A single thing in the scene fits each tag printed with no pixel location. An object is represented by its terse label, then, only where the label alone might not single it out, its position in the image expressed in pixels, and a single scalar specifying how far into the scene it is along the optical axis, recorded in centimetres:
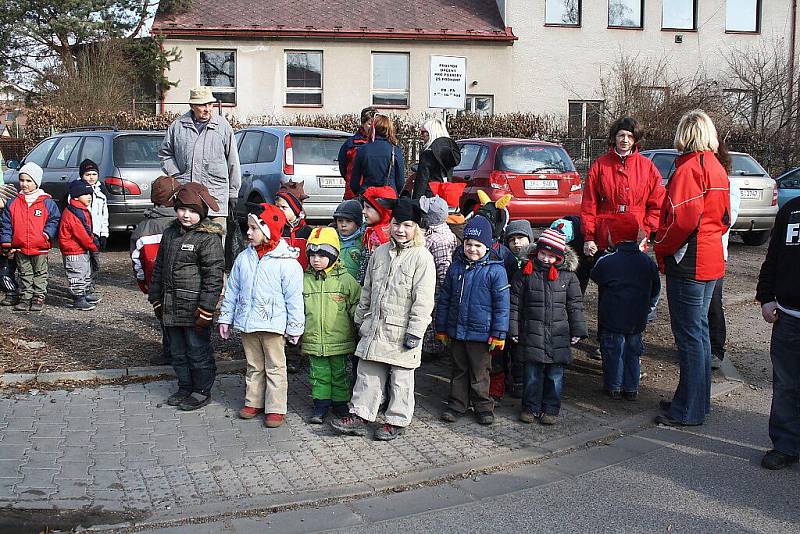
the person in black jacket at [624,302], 691
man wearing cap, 813
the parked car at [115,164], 1292
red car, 1432
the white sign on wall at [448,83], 1574
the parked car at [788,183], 1750
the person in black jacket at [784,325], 554
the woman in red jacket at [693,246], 621
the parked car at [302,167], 1266
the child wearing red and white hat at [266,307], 621
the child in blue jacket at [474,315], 624
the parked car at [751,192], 1558
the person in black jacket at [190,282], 642
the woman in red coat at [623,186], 761
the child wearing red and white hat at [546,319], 636
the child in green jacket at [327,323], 627
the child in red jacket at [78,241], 944
